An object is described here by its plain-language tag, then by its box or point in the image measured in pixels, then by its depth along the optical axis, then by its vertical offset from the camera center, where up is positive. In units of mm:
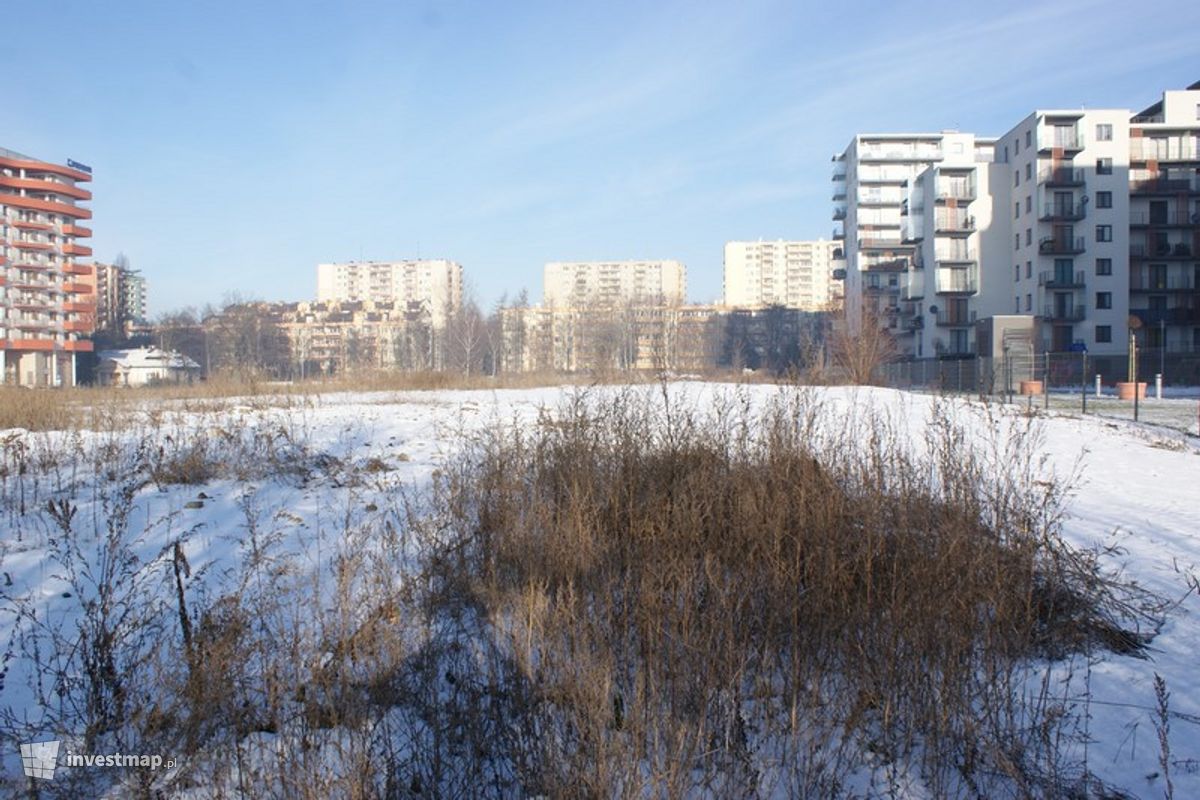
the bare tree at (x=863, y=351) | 25938 +954
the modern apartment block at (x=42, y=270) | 65375 +10170
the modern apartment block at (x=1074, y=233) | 52094 +10137
